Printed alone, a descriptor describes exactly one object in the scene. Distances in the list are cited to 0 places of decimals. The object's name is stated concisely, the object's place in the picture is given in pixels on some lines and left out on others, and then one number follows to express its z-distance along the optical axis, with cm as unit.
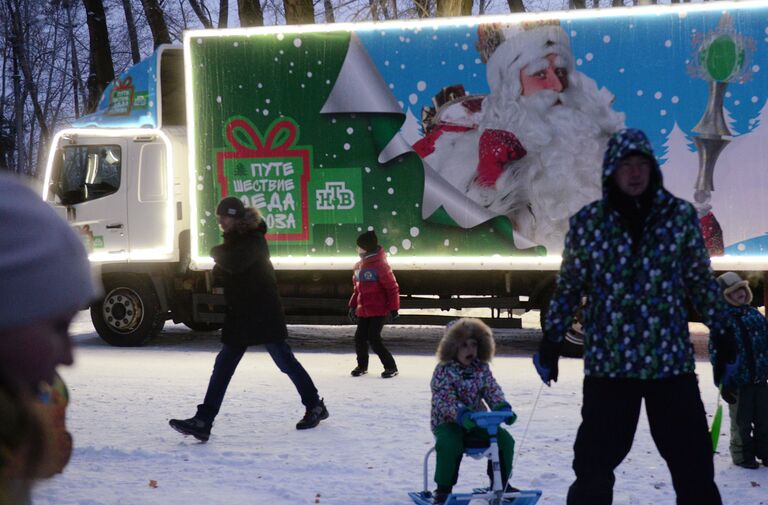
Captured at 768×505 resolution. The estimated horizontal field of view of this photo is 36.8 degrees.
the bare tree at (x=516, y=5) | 2693
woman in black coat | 737
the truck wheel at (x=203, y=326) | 1508
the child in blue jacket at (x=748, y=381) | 637
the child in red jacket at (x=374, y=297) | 1052
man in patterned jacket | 420
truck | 1133
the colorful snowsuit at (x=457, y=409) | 530
